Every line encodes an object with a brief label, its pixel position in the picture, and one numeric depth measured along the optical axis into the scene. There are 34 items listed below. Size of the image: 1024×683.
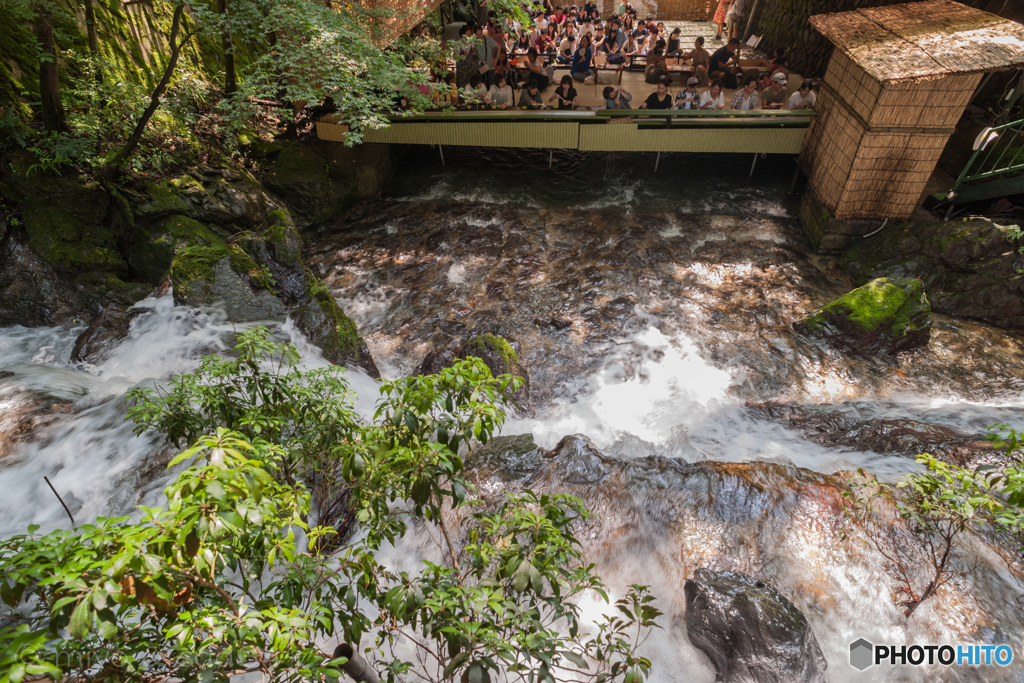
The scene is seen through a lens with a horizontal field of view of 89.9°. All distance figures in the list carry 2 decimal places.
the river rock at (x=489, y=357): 6.38
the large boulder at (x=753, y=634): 3.47
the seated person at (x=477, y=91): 10.32
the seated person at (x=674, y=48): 13.90
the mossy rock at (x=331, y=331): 6.35
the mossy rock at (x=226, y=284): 6.20
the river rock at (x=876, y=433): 4.95
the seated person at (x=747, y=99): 10.27
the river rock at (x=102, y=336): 5.92
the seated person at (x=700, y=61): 12.20
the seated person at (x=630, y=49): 13.80
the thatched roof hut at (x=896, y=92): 7.06
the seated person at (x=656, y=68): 12.70
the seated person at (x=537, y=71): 12.04
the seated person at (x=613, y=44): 13.91
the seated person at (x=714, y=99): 10.41
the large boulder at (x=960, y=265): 7.23
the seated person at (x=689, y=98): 10.41
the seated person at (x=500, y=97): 10.93
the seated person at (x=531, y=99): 10.79
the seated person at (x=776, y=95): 10.59
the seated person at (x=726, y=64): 12.27
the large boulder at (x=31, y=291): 6.46
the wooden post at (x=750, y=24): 16.29
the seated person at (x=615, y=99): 10.59
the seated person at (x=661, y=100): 10.27
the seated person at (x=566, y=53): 14.04
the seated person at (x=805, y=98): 9.92
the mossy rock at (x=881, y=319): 6.77
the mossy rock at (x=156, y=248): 7.24
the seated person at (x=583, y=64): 12.70
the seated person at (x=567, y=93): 10.98
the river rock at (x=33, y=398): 4.64
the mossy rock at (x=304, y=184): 9.86
